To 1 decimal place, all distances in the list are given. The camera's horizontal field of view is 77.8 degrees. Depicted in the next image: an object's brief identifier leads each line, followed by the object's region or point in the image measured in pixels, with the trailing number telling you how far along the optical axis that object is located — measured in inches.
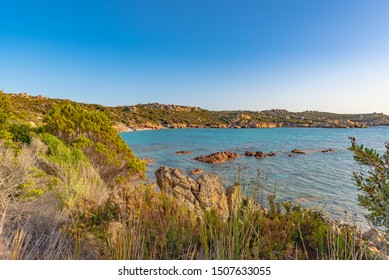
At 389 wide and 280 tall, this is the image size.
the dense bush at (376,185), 92.6
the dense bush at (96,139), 356.5
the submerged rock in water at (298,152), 1232.2
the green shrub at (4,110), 306.8
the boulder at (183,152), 1268.6
